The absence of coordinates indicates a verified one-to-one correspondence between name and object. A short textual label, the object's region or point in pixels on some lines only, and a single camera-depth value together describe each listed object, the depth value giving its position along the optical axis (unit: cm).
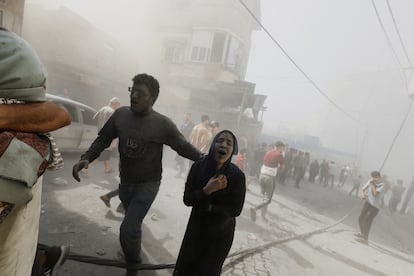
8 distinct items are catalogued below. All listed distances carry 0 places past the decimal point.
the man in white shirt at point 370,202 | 717
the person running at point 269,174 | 707
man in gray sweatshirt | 281
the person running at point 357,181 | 1648
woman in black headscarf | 250
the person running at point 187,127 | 1066
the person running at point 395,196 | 1510
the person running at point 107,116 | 684
